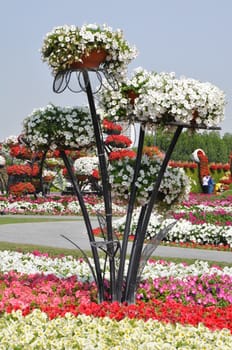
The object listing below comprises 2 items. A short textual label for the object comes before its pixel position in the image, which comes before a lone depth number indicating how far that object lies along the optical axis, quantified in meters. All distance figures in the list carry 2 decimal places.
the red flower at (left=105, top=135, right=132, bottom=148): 24.25
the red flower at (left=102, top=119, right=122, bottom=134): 20.38
